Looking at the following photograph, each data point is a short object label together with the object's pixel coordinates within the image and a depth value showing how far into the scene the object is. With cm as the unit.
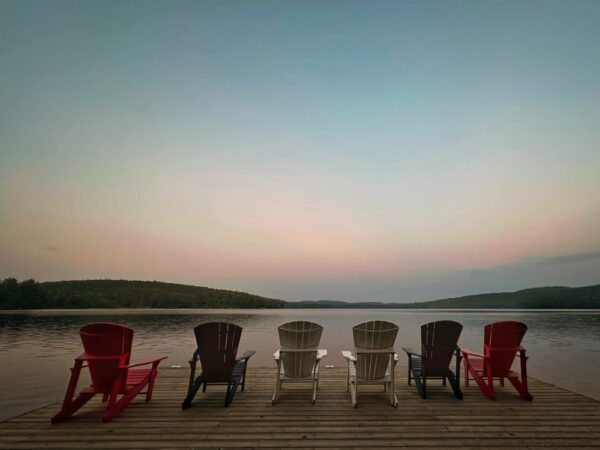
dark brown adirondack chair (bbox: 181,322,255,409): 507
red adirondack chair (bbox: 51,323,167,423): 455
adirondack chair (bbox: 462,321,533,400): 546
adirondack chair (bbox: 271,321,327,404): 541
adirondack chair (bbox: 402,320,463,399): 540
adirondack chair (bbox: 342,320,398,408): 518
